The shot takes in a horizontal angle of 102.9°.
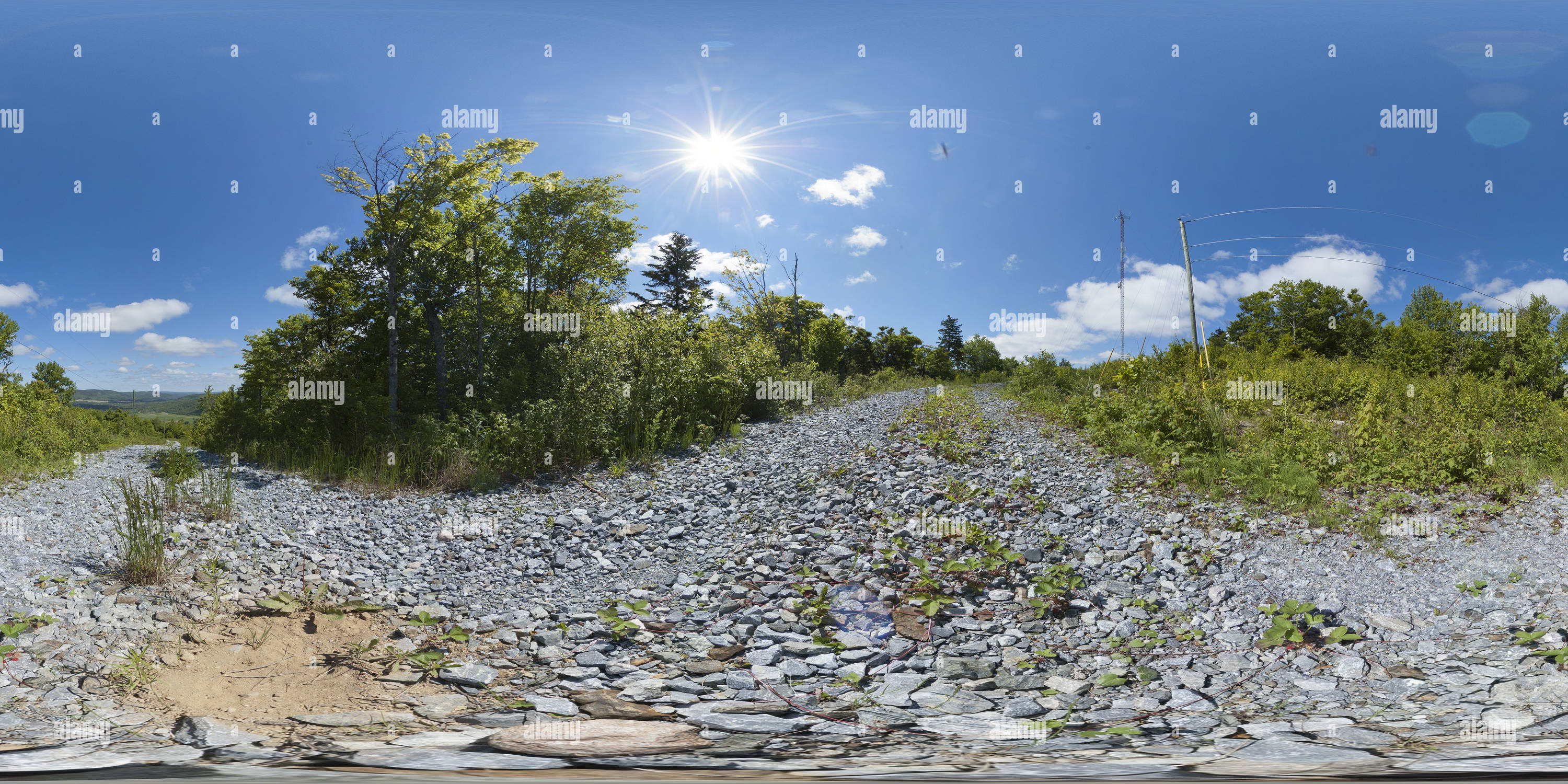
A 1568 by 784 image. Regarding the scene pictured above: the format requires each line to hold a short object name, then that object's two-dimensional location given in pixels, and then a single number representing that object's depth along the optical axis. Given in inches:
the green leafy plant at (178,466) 360.2
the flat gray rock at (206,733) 94.9
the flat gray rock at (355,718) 108.9
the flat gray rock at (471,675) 137.9
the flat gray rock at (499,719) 111.5
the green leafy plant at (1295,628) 148.4
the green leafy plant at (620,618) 168.6
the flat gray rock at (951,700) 125.0
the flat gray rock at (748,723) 108.8
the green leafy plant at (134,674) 127.7
